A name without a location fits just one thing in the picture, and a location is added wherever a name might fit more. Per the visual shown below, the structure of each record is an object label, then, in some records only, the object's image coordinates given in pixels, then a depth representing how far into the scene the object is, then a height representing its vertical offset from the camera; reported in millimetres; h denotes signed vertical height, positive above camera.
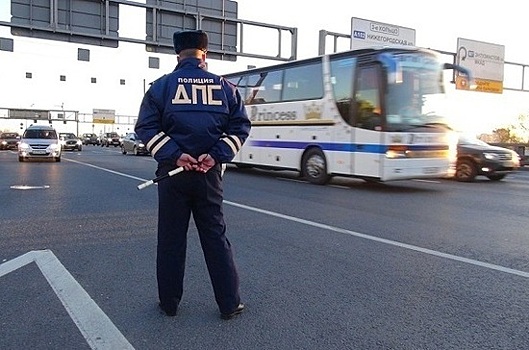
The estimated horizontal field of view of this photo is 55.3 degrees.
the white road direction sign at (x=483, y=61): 31438 +5058
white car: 22609 -724
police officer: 3547 -133
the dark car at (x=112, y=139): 59159 -930
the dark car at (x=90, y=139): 69812 -1111
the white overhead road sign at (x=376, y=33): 27625 +5965
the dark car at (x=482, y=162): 15719 -646
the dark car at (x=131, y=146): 32375 -911
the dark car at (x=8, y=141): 44688 -1062
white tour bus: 11742 +537
